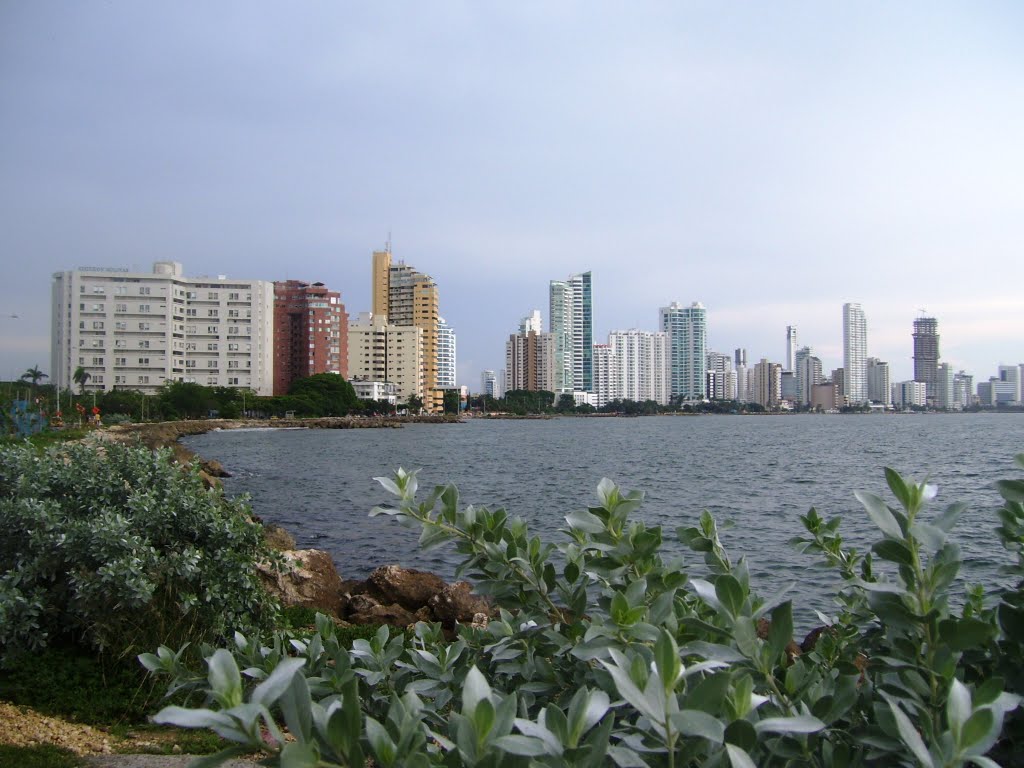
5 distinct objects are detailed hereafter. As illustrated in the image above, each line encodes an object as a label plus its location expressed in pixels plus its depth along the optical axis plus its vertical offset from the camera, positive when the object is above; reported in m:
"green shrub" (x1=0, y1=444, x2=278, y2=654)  5.44 -1.36
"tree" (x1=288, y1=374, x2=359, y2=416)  110.73 +0.42
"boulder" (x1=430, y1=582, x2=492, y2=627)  9.72 -2.95
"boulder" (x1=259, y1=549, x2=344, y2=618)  9.77 -2.84
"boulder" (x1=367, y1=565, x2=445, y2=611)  10.81 -3.01
